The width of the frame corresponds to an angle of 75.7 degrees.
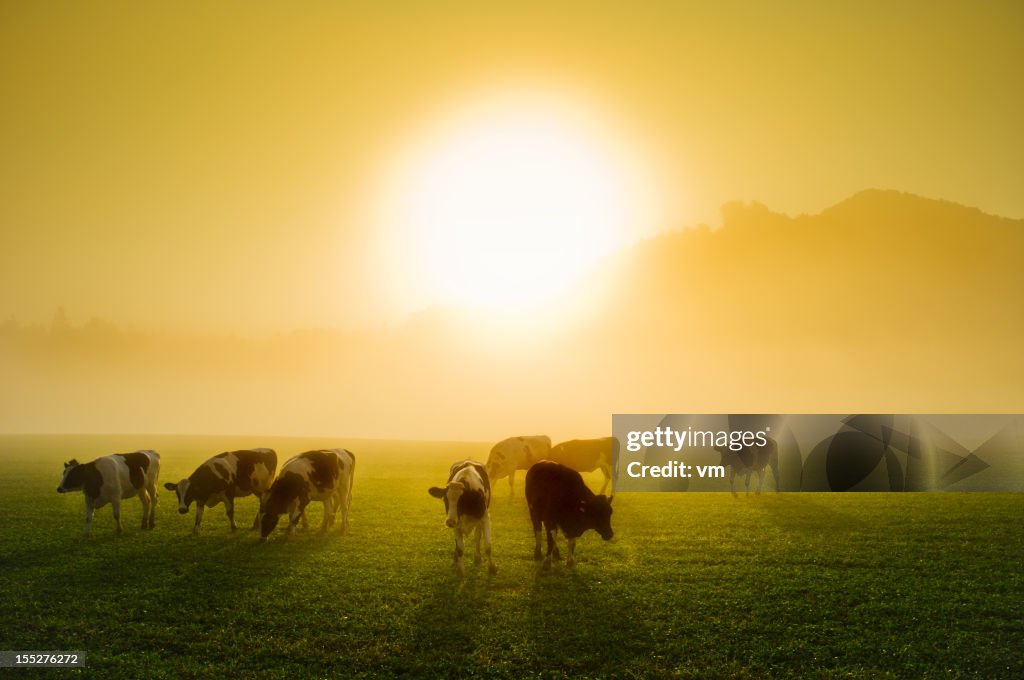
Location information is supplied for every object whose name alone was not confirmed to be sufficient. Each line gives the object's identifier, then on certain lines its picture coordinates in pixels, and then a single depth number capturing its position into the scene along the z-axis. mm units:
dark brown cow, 16969
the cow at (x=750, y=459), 30969
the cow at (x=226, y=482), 20703
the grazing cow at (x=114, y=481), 20547
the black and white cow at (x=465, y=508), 15859
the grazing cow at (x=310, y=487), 19141
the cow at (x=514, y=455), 29375
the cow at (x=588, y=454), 31500
